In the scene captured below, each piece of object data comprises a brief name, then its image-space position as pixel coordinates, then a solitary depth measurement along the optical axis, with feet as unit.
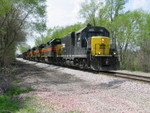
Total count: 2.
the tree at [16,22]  69.24
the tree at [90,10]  127.95
